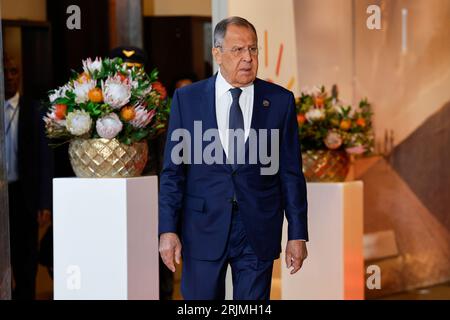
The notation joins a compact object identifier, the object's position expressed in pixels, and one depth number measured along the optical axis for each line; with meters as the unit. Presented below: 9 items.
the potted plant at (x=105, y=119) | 9.14
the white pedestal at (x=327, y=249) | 11.81
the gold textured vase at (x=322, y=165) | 11.95
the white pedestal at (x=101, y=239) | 8.92
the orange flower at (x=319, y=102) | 12.23
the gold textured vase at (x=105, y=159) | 9.14
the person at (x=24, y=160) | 12.66
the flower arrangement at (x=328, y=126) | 12.00
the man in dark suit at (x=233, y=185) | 7.50
